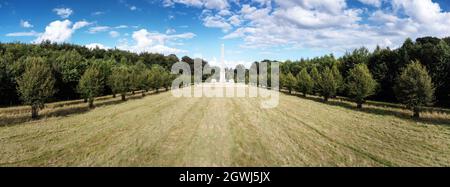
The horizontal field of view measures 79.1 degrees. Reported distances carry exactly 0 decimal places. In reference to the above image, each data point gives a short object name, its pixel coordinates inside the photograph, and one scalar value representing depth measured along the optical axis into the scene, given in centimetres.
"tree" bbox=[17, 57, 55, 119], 2564
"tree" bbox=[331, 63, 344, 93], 4744
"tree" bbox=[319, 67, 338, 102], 4278
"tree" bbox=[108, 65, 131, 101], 4547
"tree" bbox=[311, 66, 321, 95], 4903
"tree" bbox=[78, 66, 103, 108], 3547
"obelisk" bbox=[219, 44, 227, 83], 11594
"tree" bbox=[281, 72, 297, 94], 6177
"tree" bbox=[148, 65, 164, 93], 6369
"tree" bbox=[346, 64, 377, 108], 3431
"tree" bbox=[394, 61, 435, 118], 2655
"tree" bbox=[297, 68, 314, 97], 5266
